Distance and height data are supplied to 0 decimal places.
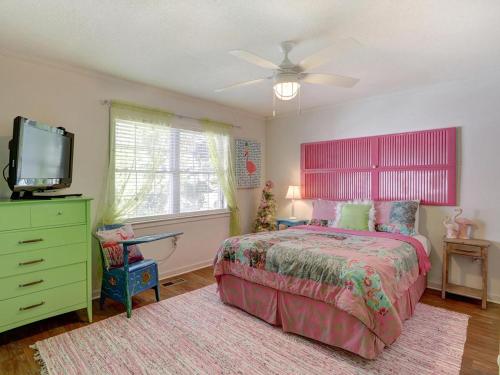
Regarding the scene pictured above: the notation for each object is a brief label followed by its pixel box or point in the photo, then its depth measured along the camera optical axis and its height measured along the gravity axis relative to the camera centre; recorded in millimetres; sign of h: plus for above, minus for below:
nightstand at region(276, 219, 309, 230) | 4480 -574
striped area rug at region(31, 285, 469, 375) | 2006 -1274
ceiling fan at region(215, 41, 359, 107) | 2293 +934
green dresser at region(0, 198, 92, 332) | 2219 -634
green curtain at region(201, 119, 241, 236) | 4367 +401
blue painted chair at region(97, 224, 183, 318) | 2746 -957
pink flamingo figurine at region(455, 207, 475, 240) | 3256 -461
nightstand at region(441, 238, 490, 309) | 2984 -728
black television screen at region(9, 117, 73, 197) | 2291 +235
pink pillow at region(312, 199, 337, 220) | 3952 -336
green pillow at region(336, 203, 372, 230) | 3545 -387
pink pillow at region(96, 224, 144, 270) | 2943 -664
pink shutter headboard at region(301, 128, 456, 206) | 3477 +260
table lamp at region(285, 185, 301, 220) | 4742 -108
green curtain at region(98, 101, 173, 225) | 3326 +108
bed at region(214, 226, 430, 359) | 2025 -790
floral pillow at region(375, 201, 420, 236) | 3389 -376
